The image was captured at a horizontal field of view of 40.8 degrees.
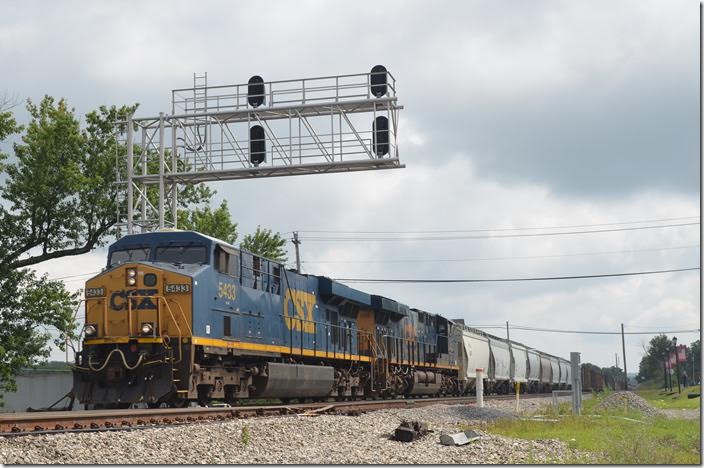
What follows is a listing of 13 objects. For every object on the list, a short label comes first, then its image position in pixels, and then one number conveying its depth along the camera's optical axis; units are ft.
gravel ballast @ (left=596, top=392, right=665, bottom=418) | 90.29
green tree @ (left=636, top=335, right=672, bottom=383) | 508.94
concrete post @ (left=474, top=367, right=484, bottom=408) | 88.08
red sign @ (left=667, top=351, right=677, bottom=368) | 307.05
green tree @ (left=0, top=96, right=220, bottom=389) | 102.68
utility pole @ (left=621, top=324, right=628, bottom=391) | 330.59
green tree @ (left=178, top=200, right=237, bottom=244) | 142.00
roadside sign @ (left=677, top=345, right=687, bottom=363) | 274.48
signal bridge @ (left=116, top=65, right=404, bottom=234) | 86.89
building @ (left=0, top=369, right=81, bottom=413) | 165.37
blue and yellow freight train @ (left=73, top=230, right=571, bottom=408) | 60.80
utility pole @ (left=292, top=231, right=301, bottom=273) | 186.34
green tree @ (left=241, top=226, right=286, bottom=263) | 176.24
